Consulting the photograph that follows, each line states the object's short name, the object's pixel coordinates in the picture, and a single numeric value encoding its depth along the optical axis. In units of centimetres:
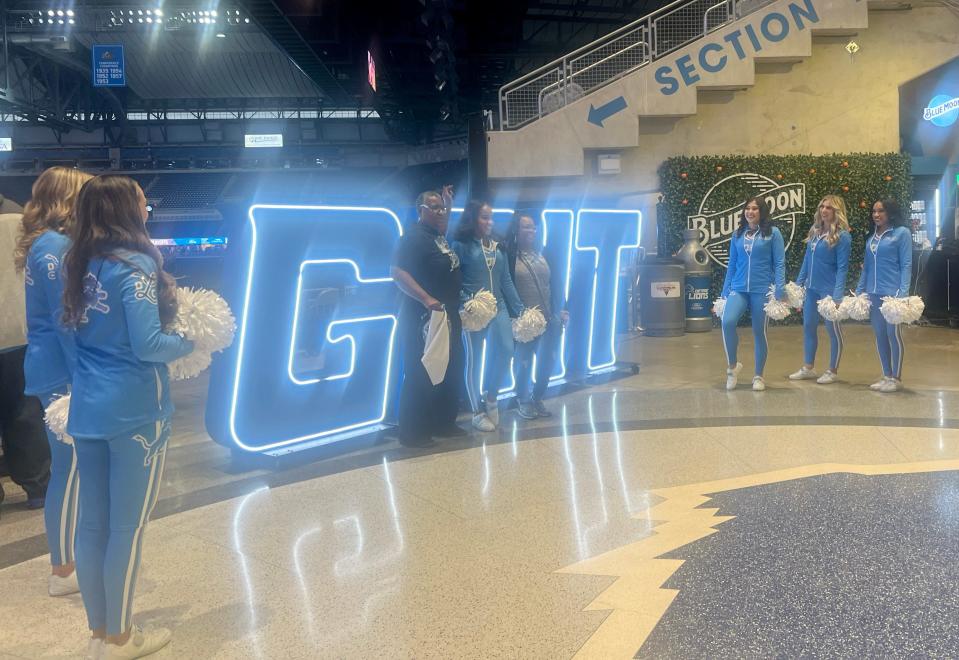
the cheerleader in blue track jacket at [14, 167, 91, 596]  311
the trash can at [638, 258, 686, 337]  1159
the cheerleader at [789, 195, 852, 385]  705
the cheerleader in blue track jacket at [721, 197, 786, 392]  690
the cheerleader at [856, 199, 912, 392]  668
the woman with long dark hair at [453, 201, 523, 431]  575
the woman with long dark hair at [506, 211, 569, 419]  626
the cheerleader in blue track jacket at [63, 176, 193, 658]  248
